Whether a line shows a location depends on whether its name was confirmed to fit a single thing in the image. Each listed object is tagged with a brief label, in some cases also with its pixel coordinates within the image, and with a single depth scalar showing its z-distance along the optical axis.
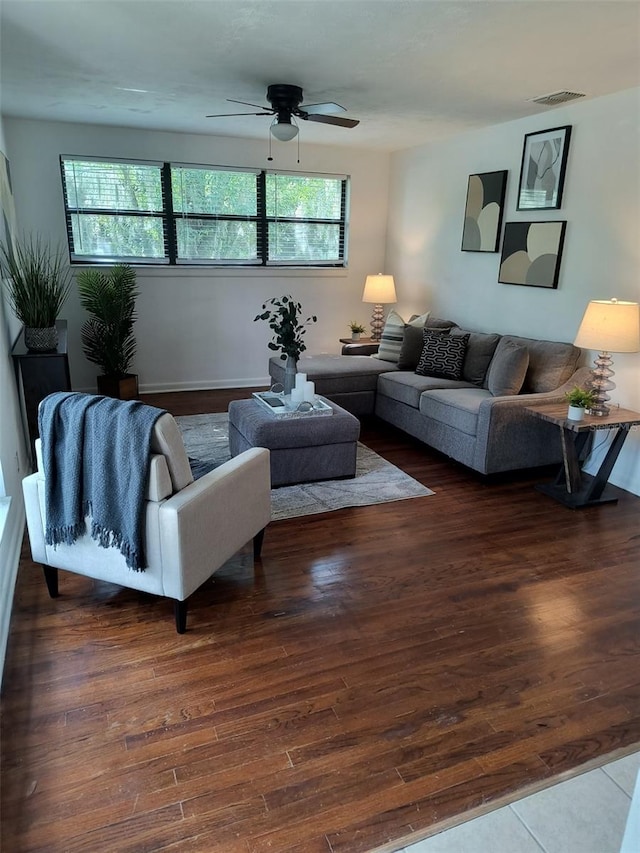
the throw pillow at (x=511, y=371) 4.11
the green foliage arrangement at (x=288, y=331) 3.79
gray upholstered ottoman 3.66
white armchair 2.16
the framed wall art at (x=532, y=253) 4.31
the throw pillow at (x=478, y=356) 4.69
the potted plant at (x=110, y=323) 4.98
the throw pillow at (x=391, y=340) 5.47
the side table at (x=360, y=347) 5.88
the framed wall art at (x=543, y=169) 4.17
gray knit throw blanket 2.12
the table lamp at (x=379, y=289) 6.12
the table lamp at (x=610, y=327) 3.39
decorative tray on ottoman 3.77
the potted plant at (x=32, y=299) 3.55
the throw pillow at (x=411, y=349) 5.21
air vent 3.75
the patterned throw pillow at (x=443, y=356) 4.81
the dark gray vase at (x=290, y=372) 4.00
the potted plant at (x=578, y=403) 3.45
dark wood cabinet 3.56
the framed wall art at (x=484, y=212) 4.82
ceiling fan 3.62
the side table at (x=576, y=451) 3.48
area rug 3.56
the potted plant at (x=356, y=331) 6.30
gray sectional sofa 3.85
